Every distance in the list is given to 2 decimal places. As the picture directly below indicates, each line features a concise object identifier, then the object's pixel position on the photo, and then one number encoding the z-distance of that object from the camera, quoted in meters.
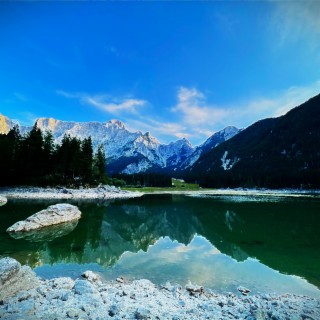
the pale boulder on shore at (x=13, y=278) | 14.50
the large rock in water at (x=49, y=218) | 34.78
